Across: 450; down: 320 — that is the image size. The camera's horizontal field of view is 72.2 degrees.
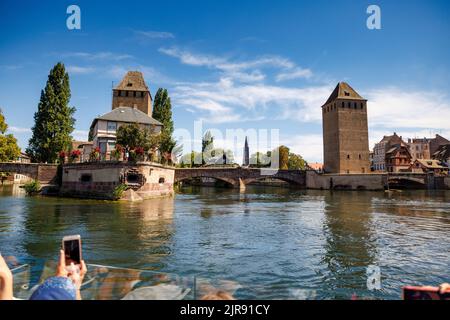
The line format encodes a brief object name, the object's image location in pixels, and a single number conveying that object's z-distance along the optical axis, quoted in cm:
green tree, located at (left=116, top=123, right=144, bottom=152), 3488
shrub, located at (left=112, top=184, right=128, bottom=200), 3183
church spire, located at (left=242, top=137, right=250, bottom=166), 14870
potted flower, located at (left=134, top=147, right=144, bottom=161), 3344
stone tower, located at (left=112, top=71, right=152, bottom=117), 6141
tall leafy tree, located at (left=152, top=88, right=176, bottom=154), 6091
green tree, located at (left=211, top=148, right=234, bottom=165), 9218
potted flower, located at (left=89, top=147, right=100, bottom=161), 3531
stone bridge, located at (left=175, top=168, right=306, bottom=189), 5325
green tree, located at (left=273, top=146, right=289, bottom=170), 9000
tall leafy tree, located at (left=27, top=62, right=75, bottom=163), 4638
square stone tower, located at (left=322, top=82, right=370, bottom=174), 6906
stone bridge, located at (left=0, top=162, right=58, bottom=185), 4191
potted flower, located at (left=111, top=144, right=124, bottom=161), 3356
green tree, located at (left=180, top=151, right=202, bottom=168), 8009
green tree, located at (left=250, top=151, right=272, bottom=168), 10444
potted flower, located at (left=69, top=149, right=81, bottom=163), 3858
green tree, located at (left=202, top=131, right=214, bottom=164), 7538
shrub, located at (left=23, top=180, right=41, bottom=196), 3891
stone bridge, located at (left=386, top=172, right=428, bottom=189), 6328
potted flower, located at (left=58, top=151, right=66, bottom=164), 3942
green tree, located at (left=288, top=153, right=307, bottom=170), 9956
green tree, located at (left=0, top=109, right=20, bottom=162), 4825
